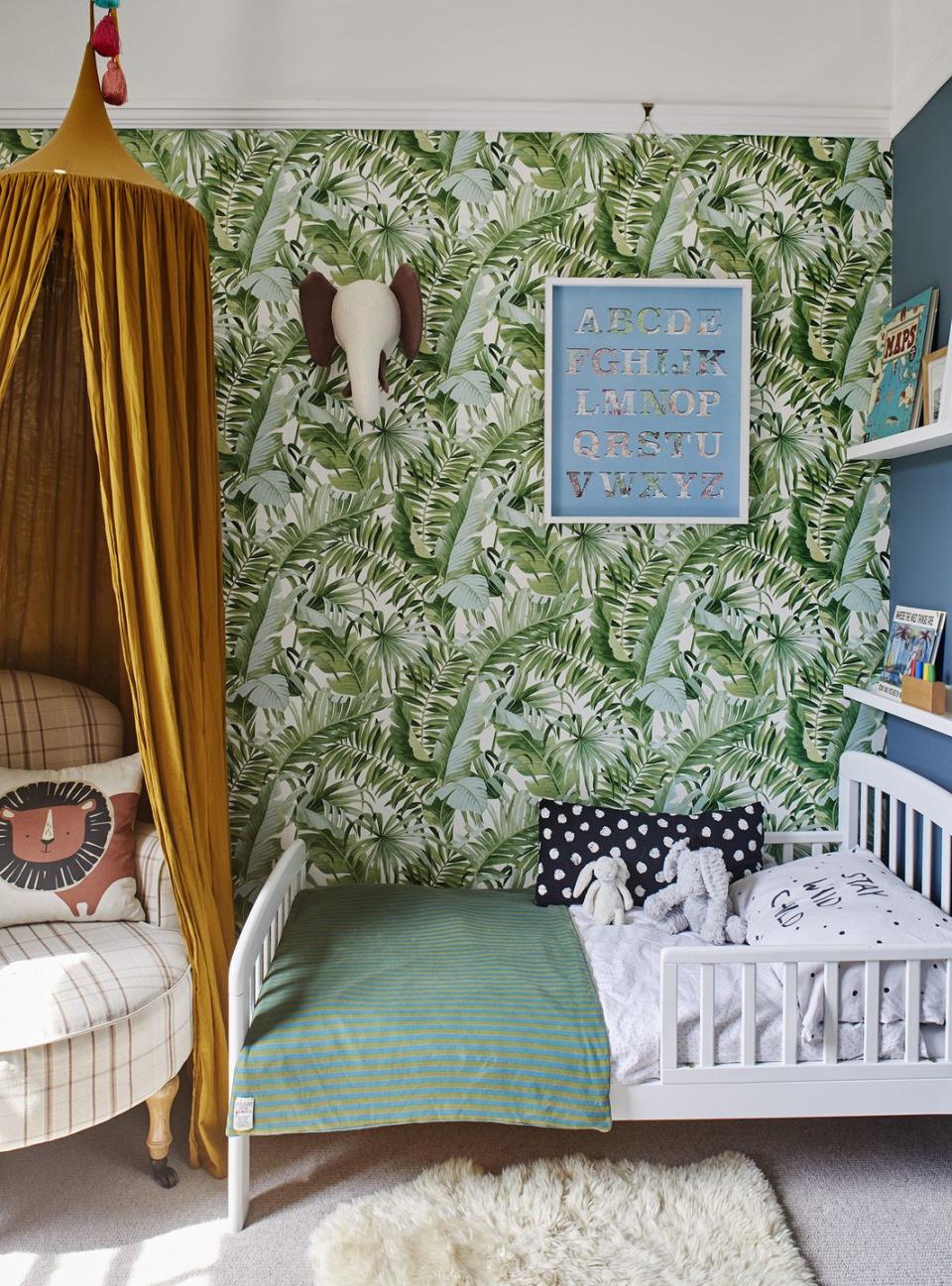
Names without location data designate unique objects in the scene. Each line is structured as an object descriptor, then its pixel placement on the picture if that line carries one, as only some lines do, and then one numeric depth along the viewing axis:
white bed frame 1.96
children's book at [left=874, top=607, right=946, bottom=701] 2.48
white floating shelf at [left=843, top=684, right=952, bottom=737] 2.28
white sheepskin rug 1.81
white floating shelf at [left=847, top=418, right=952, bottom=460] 2.24
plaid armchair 1.84
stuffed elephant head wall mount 2.53
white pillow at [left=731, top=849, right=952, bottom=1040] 2.05
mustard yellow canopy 2.04
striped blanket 1.91
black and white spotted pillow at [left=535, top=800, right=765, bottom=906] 2.60
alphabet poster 2.67
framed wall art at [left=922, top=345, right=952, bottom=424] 2.37
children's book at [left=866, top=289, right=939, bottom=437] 2.46
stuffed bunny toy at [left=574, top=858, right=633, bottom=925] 2.47
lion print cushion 2.21
